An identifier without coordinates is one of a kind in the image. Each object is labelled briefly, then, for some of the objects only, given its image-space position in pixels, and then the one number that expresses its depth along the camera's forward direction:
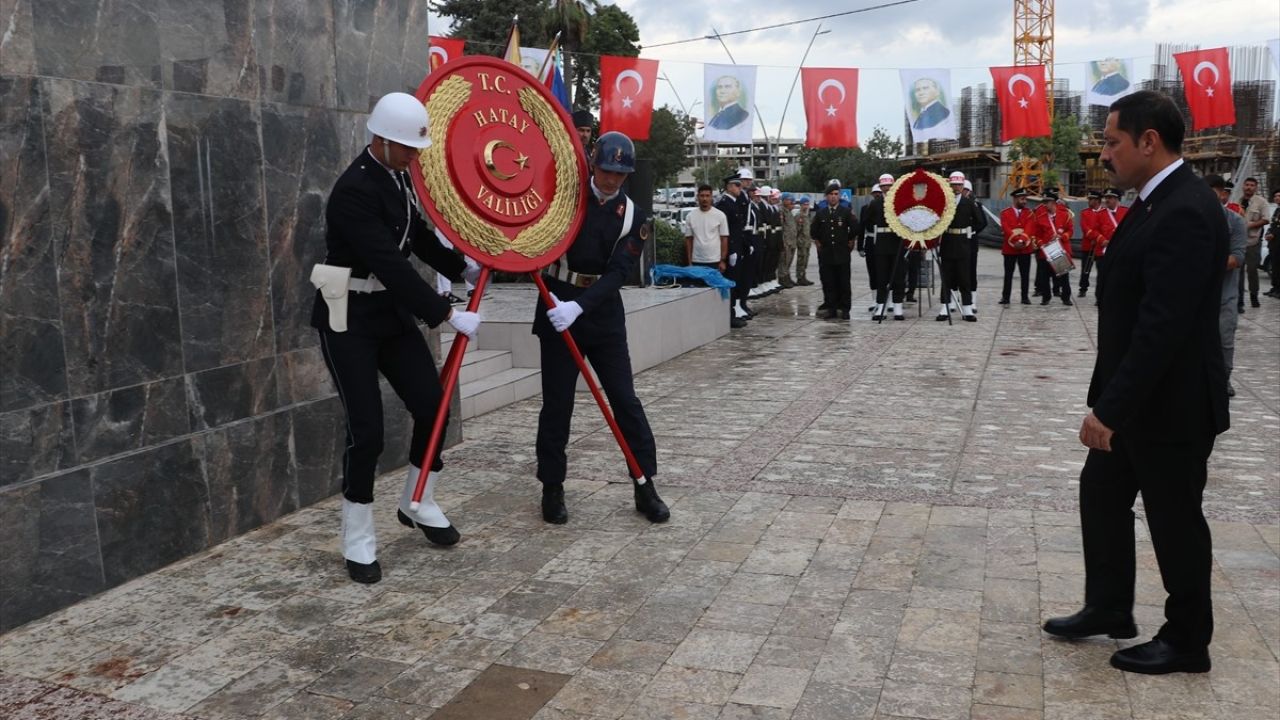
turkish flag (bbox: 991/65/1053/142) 19.06
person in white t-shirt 13.43
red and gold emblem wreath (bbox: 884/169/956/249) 13.04
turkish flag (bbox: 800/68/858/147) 18.41
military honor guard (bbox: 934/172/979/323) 13.83
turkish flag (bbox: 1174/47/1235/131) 18.23
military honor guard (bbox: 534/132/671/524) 5.35
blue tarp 12.82
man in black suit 3.34
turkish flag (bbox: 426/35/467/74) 13.86
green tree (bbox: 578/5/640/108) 42.25
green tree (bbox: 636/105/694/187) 59.31
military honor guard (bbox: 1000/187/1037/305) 16.45
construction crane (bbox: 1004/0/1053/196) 69.31
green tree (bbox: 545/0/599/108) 35.16
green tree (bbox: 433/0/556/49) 40.78
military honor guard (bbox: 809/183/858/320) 14.72
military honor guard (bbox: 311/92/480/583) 4.44
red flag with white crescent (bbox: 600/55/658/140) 16.78
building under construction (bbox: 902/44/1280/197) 35.06
